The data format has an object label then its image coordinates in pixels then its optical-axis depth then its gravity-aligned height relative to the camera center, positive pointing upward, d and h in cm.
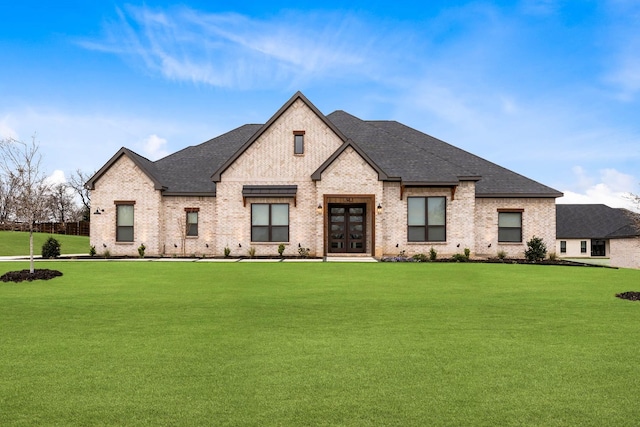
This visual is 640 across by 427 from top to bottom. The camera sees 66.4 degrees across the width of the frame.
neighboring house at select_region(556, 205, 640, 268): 5984 +10
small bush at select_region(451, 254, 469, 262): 2581 -156
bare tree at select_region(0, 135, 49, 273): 1769 +112
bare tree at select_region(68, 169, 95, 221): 7981 +617
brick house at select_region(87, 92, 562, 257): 2781 +156
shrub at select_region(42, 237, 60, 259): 2806 -121
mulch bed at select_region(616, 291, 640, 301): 1227 -171
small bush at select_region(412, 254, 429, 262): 2621 -158
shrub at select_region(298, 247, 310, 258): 2788 -141
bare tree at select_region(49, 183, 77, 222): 8197 +399
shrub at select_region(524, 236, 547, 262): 2766 -126
